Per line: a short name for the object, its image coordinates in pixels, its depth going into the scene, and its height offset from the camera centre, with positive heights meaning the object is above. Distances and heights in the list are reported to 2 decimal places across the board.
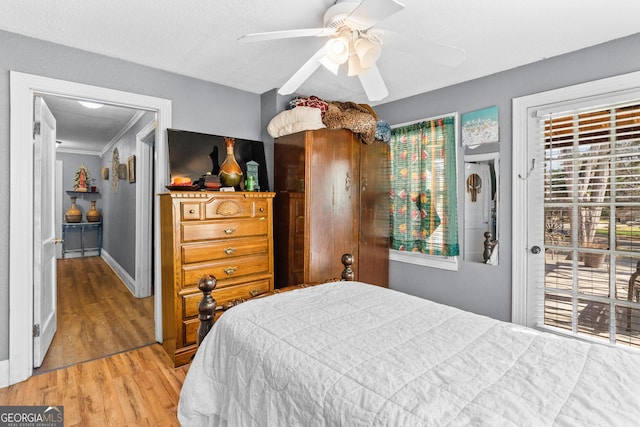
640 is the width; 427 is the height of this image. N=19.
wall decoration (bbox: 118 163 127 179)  4.94 +0.67
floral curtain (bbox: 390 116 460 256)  3.07 +0.24
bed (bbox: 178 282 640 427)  0.87 -0.52
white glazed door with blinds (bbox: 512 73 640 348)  2.17 +0.00
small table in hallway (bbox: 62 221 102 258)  6.71 -0.35
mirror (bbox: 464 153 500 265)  2.81 +0.03
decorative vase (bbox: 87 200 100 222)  6.95 -0.04
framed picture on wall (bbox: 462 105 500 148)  2.77 +0.75
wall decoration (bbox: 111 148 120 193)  5.51 +0.77
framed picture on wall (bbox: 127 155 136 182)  4.40 +0.64
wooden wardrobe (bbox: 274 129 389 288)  2.90 +0.06
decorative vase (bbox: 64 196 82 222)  6.70 -0.02
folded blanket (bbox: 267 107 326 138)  2.88 +0.84
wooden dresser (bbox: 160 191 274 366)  2.49 -0.32
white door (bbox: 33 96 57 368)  2.40 -0.17
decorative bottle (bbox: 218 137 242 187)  2.88 +0.36
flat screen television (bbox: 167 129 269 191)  2.83 +0.55
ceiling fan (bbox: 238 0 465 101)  1.56 +0.86
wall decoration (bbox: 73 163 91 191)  6.91 +0.73
